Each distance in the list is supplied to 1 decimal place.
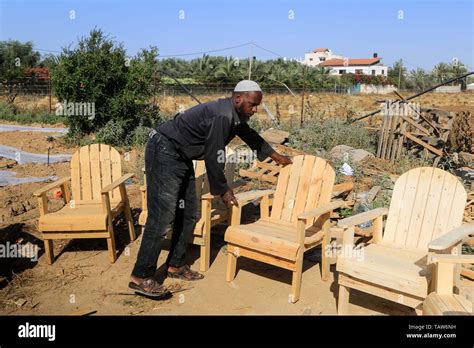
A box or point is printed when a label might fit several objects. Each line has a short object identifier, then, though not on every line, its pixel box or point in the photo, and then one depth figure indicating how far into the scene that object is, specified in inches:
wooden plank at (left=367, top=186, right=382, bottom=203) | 229.6
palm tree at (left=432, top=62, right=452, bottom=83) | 1572.5
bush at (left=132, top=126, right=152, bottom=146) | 394.9
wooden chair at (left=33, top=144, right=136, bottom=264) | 167.9
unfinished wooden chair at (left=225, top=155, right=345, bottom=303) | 144.0
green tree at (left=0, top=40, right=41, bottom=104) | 715.0
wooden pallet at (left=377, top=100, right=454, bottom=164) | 357.1
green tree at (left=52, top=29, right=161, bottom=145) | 397.4
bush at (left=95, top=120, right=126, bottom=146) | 393.1
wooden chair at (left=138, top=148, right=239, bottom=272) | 165.6
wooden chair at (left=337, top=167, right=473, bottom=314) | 119.0
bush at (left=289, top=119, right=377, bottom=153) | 368.8
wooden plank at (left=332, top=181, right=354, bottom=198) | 199.2
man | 135.7
